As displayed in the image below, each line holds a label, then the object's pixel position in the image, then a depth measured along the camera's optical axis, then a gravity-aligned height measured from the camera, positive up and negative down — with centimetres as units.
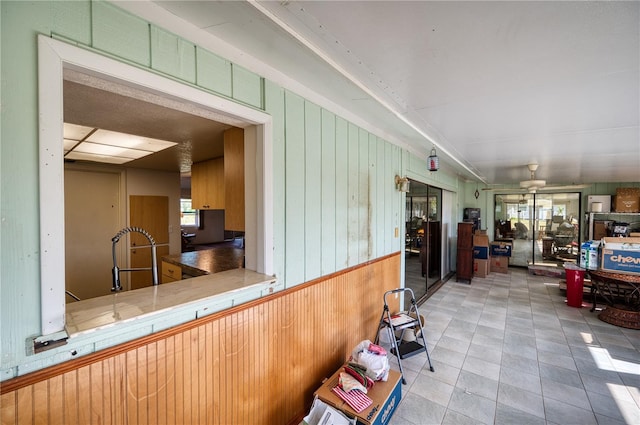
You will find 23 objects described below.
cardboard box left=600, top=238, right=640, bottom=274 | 376 -70
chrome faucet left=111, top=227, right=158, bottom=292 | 182 -45
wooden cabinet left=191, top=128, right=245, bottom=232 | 198 +22
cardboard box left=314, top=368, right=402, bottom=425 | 174 -138
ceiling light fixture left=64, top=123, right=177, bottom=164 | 238 +68
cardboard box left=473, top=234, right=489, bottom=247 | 656 -81
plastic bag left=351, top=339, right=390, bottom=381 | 207 -126
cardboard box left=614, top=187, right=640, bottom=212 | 631 +20
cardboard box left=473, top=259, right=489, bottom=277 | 658 -151
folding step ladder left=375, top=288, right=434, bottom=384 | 264 -128
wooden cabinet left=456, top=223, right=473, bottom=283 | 611 -106
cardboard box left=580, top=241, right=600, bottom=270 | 407 -74
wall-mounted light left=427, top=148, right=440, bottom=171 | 317 +54
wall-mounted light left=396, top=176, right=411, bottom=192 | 351 +31
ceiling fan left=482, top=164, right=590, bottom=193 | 709 +55
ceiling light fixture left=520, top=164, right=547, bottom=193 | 441 +42
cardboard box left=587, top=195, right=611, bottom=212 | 673 +14
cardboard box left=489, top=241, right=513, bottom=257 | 723 -115
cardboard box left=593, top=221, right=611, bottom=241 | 667 -53
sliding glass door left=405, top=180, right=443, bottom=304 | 559 -63
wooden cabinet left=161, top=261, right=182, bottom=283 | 285 -74
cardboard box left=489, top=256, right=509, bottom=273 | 711 -155
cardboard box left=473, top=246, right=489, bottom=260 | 657 -112
